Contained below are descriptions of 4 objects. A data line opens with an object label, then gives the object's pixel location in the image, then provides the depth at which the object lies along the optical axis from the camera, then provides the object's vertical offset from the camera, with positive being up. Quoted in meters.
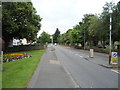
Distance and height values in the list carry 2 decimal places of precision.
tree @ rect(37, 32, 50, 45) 38.28 +1.99
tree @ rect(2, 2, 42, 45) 16.80 +4.21
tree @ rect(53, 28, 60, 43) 99.53 +8.18
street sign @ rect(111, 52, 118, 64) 9.14 -1.34
